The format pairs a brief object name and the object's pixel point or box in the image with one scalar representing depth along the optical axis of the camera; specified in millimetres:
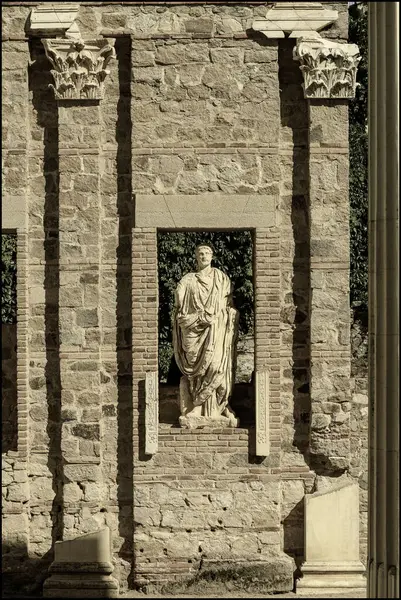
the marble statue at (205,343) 15219
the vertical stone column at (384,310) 10039
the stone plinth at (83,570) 15109
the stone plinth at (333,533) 15164
